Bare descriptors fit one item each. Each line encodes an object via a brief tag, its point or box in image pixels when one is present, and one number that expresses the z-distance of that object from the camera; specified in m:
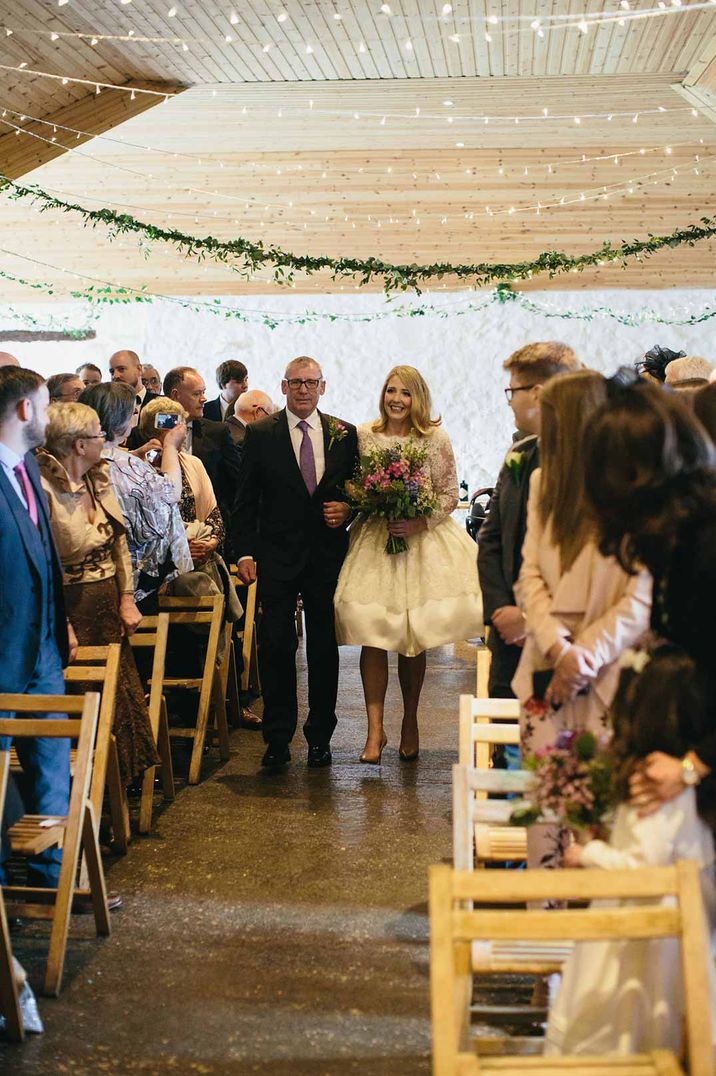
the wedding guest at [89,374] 9.68
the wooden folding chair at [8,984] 3.16
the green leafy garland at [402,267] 10.51
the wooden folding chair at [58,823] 3.64
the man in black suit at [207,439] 7.10
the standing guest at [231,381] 9.52
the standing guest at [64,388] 6.82
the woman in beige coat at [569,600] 3.00
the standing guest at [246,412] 8.45
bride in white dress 6.08
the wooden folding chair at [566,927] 1.94
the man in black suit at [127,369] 8.03
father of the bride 6.20
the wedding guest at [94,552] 4.77
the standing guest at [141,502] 5.38
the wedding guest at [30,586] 4.07
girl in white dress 2.18
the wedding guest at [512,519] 4.16
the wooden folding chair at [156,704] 5.21
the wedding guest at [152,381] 9.27
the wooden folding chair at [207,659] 5.96
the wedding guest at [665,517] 2.29
